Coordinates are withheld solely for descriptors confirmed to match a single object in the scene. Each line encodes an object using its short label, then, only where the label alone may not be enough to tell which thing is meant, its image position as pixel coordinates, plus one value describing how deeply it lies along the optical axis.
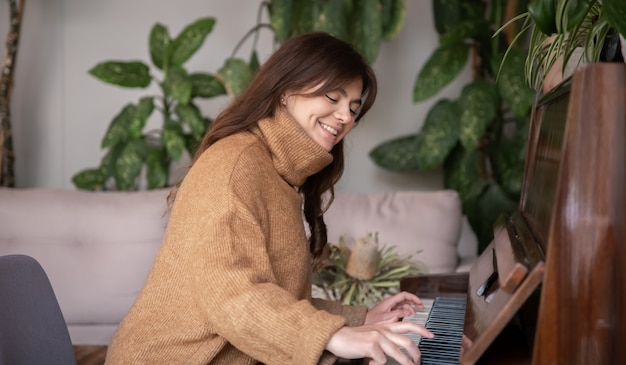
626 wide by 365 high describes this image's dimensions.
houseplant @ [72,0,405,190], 3.69
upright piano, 0.99
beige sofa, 3.17
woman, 1.27
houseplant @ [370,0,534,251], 3.57
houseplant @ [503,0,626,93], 1.12
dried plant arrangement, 2.52
